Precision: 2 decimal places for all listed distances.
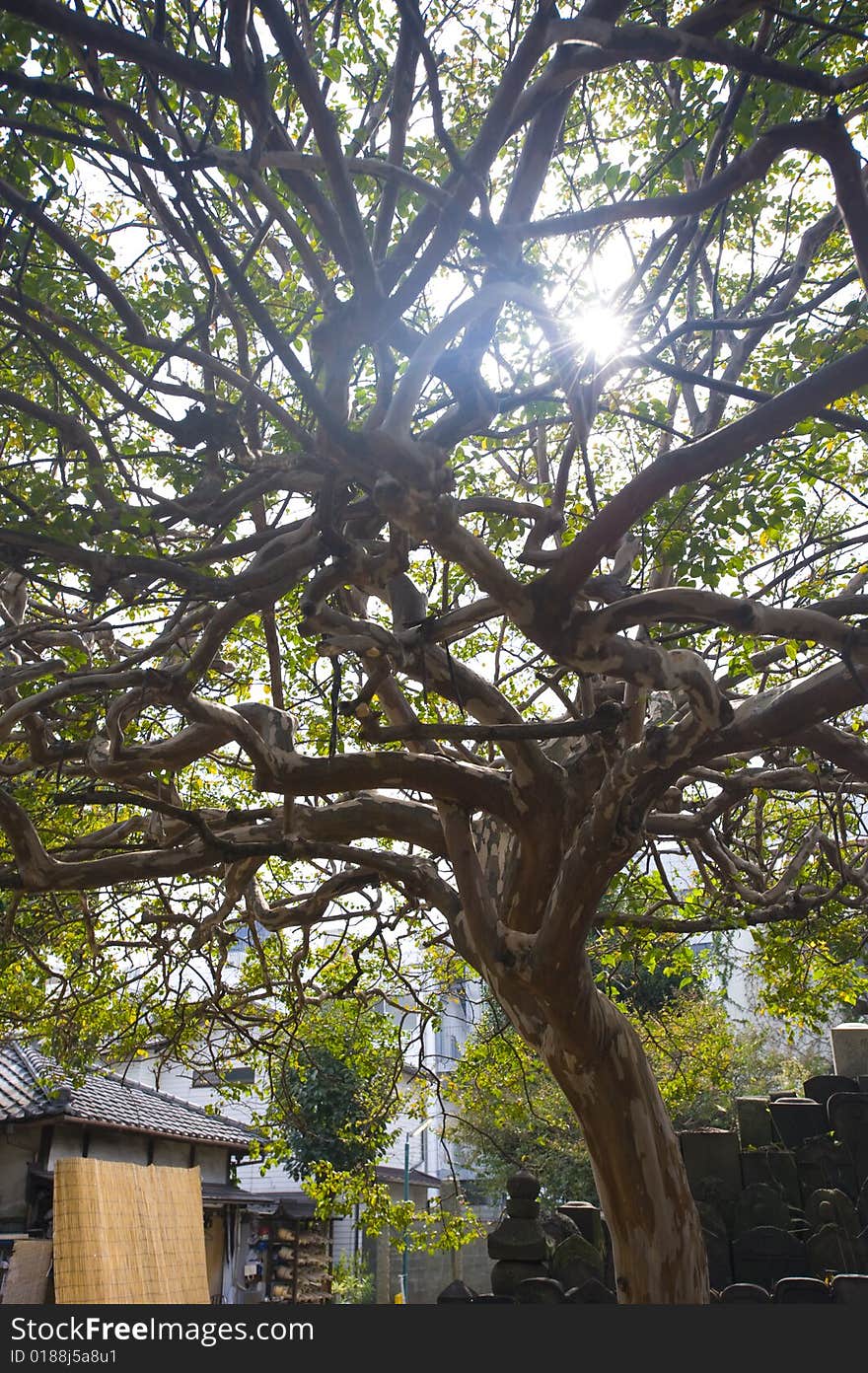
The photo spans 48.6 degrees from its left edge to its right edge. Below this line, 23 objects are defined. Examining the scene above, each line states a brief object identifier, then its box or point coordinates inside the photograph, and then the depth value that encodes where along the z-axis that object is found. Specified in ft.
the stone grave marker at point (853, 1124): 26.84
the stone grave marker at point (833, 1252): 22.43
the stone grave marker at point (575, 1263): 21.34
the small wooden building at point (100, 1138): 37.17
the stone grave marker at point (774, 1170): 26.55
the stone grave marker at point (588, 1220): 24.30
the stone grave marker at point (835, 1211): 24.41
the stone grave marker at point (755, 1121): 29.43
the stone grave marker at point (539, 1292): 19.74
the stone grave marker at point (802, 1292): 18.30
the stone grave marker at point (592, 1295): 19.58
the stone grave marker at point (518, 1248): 20.99
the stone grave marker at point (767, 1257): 23.34
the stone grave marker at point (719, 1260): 23.68
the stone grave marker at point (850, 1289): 16.90
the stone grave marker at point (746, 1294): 19.03
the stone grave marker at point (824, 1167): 26.81
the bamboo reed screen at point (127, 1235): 27.14
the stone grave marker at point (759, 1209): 24.73
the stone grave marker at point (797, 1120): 29.12
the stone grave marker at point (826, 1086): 30.71
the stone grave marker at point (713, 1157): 26.32
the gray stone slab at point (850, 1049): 34.22
